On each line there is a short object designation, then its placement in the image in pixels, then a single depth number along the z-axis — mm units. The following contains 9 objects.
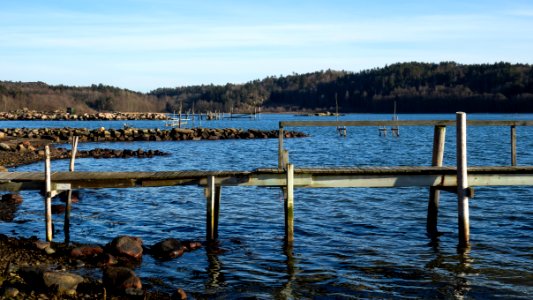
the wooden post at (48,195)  13547
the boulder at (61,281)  9281
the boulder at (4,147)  39444
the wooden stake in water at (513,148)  13992
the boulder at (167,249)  12891
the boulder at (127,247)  12444
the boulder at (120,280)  9750
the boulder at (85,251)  12327
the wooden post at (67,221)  14679
